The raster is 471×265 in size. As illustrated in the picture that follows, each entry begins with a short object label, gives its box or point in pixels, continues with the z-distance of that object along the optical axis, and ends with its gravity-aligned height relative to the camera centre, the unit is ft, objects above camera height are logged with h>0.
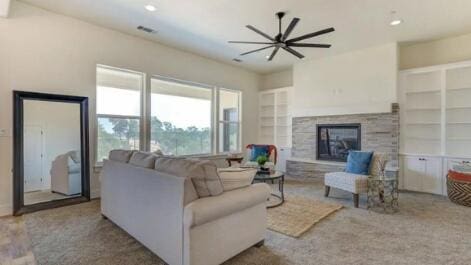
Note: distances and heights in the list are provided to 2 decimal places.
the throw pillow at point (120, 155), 10.03 -1.10
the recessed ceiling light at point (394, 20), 12.79 +6.04
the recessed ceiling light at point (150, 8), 12.07 +6.10
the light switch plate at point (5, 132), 11.56 -0.11
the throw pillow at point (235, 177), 7.69 -1.54
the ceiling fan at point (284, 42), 11.46 +4.31
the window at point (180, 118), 17.94 +0.96
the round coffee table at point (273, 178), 13.06 -2.58
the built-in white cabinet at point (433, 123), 15.75 +0.47
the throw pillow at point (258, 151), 19.49 -1.71
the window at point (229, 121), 22.81 +0.85
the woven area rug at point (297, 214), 10.09 -4.05
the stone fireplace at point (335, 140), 17.16 -0.78
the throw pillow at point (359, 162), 14.17 -1.92
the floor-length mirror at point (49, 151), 11.98 -1.09
